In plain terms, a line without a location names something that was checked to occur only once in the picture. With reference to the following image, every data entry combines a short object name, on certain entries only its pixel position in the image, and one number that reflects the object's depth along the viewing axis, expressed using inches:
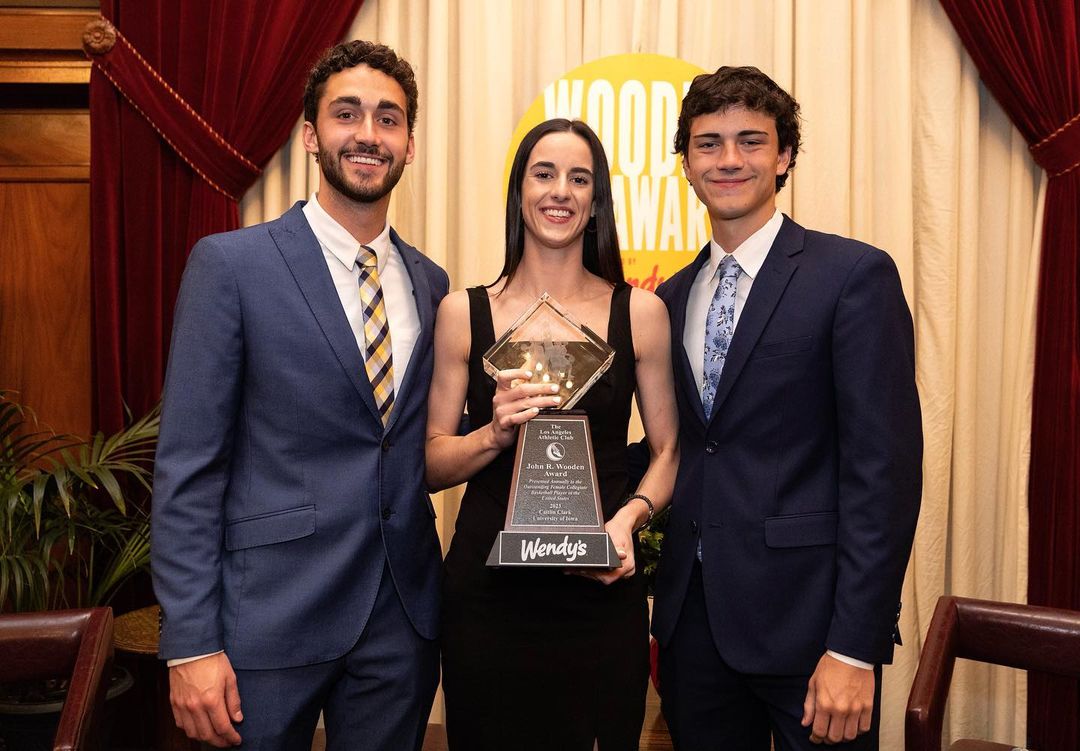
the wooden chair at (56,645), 84.0
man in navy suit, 75.7
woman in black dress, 81.4
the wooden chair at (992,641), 84.9
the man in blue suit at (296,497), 75.7
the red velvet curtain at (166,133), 151.6
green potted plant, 114.4
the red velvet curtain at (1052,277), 147.9
